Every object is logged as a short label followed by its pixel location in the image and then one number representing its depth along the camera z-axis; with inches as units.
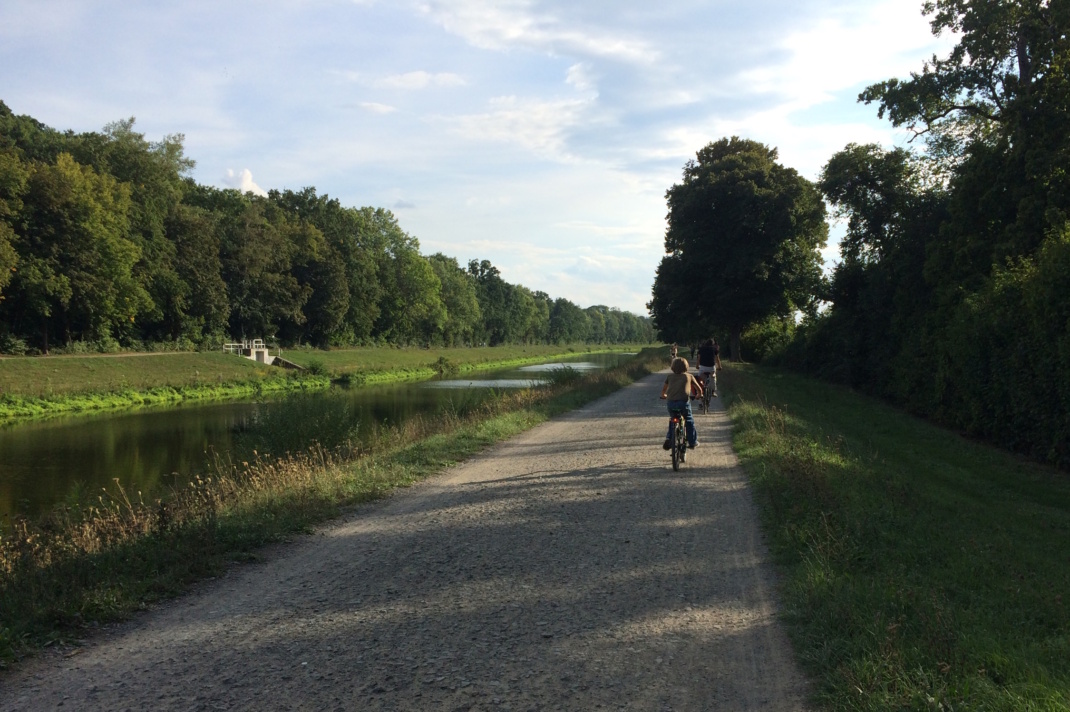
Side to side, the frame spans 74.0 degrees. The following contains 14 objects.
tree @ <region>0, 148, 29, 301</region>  1433.3
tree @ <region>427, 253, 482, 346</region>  4328.2
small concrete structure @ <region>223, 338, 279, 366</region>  2156.7
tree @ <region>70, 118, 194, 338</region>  2025.1
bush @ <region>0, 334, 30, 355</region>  1608.0
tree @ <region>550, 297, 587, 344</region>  7436.0
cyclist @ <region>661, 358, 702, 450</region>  453.7
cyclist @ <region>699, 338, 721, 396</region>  762.8
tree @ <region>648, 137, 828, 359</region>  1492.4
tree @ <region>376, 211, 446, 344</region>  3577.5
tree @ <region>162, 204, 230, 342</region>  2186.3
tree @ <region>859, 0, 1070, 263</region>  729.6
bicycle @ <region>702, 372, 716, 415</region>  766.1
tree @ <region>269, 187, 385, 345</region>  3139.8
